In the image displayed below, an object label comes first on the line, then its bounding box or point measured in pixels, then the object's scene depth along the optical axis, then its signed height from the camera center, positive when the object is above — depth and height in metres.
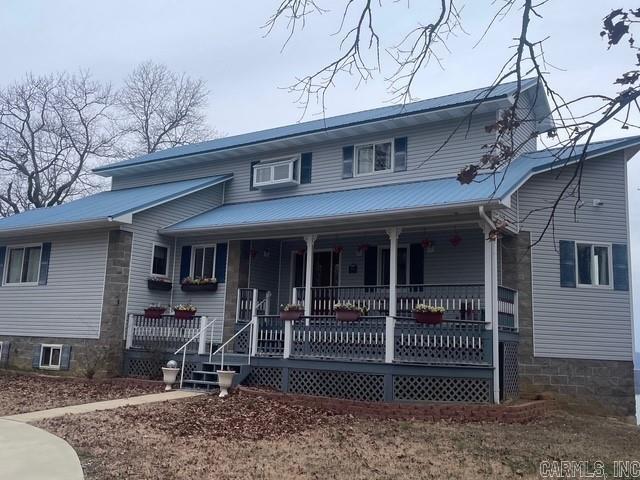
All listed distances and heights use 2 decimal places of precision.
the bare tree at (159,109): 39.78 +14.04
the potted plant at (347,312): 13.01 +0.53
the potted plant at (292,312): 13.67 +0.51
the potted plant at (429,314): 12.10 +0.52
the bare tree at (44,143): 34.62 +10.30
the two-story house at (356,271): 12.70 +1.67
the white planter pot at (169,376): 13.57 -0.97
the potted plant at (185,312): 15.40 +0.47
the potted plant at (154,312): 15.70 +0.45
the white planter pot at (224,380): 12.66 -0.94
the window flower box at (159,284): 16.83 +1.25
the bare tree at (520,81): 4.08 +1.84
